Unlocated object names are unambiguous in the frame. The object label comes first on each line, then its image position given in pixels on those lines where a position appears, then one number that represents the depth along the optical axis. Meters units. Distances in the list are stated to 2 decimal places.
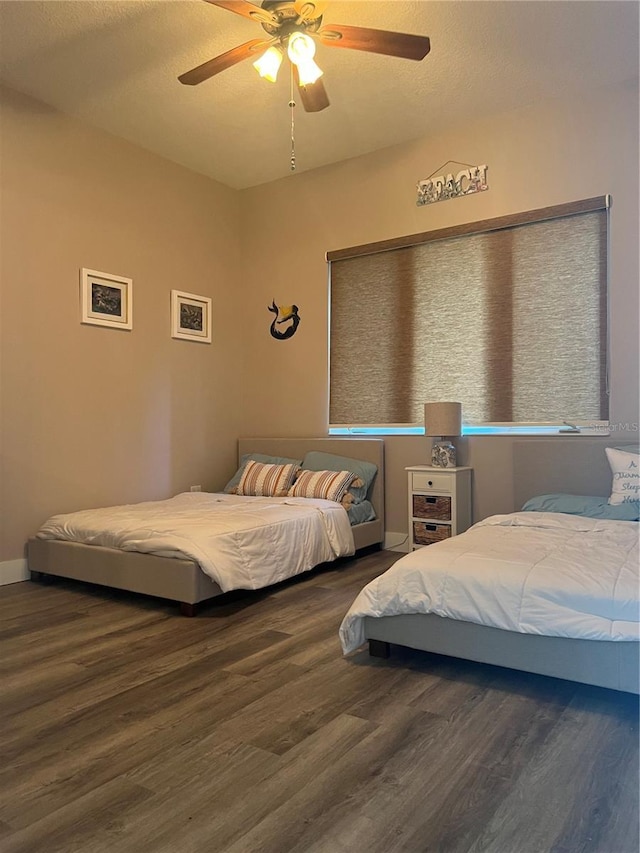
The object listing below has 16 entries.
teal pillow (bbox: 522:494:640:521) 3.39
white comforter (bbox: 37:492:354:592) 3.29
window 4.05
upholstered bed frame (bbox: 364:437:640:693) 2.07
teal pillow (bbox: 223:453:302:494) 5.09
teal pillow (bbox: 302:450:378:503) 4.74
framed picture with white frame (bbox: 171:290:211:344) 5.09
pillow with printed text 3.46
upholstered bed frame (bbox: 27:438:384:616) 3.19
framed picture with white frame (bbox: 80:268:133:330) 4.40
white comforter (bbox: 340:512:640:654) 2.11
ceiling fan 2.74
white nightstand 4.22
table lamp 4.30
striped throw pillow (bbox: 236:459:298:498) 4.79
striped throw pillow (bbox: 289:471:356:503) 4.53
